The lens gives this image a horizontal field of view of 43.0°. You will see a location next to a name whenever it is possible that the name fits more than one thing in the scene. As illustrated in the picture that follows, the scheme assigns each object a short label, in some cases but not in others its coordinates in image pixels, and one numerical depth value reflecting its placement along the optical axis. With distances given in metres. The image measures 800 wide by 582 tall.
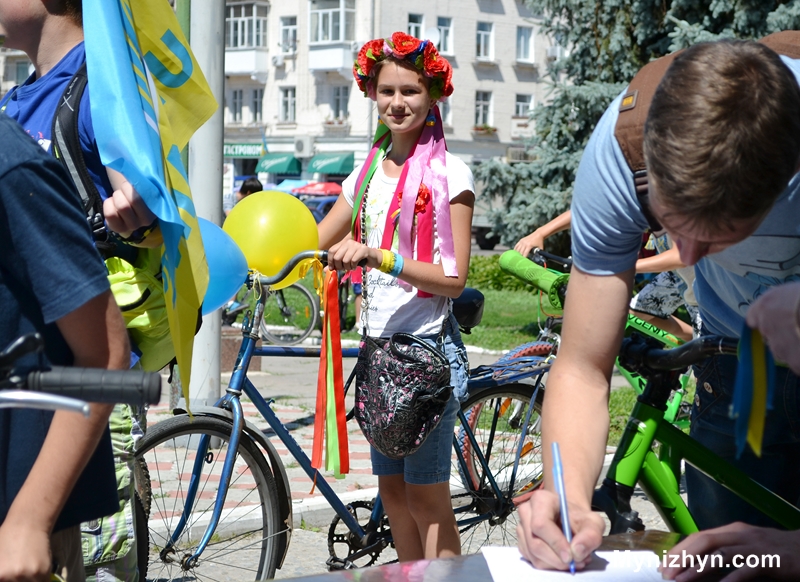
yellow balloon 3.68
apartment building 44.19
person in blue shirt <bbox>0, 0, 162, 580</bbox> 2.27
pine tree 13.17
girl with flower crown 3.38
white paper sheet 1.63
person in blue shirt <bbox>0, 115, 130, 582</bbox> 1.64
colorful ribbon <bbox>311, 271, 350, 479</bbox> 3.62
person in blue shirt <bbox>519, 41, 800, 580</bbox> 1.54
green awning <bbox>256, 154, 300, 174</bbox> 47.19
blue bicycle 3.67
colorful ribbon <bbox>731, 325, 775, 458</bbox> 1.37
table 1.55
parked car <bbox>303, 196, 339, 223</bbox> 23.66
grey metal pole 6.07
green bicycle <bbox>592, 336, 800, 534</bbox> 2.17
